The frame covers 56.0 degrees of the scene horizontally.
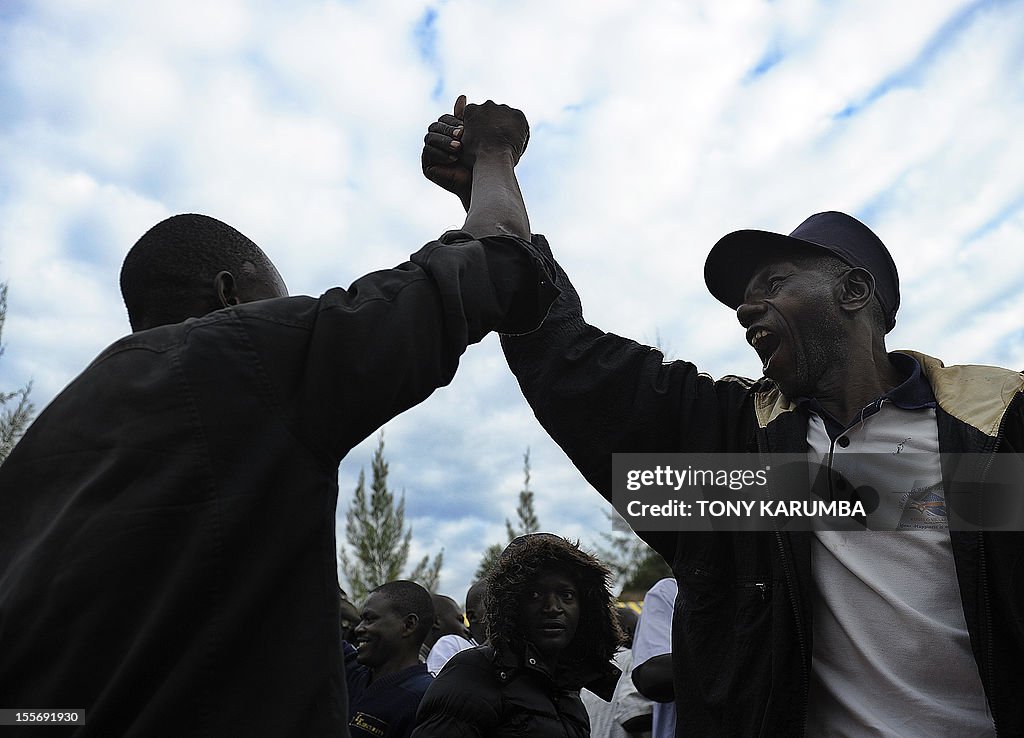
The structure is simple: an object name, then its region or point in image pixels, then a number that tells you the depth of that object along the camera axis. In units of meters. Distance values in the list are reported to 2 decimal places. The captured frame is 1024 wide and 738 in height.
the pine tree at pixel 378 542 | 22.23
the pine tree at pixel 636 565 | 24.42
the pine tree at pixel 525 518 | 22.42
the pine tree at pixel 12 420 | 18.70
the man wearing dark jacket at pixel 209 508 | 1.60
